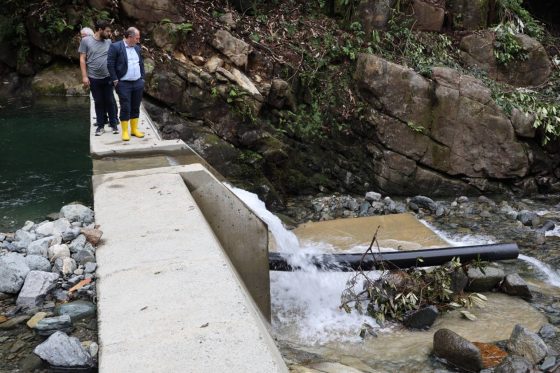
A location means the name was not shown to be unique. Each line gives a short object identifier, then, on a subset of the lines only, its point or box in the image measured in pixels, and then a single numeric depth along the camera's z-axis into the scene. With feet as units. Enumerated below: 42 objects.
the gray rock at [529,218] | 33.71
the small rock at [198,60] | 39.83
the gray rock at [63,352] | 11.17
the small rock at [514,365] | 15.85
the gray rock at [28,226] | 20.25
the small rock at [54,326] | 12.57
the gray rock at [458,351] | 16.53
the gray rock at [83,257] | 15.93
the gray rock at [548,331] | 19.26
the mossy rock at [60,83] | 44.78
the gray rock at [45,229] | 18.61
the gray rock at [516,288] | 22.39
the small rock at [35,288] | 13.80
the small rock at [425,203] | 36.68
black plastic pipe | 20.16
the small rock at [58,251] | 16.02
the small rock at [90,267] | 15.40
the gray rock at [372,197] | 37.96
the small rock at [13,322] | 12.86
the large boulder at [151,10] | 40.96
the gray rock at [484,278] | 22.15
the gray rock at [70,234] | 17.40
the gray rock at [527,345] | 17.08
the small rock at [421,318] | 19.48
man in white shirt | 24.49
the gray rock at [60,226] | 18.34
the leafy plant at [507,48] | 44.65
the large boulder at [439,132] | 39.55
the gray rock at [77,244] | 16.44
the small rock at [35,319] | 12.79
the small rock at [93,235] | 14.75
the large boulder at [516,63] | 45.09
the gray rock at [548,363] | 16.75
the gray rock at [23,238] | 17.86
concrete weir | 9.64
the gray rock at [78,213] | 20.07
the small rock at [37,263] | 15.26
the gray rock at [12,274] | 14.21
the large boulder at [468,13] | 46.50
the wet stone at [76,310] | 13.06
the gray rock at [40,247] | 16.37
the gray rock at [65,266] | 15.29
